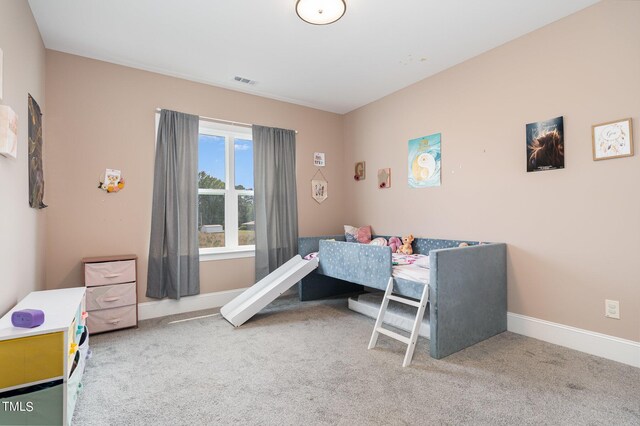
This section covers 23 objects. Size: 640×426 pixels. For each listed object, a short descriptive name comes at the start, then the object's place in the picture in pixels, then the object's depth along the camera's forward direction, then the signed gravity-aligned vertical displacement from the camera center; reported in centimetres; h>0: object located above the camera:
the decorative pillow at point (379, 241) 378 -31
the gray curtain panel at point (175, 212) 327 +8
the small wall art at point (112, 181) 307 +38
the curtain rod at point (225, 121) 360 +112
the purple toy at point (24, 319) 147 -44
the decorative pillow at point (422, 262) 286 -44
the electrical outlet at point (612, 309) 225 -69
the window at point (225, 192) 371 +32
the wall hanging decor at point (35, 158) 228 +48
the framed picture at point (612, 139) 218 +49
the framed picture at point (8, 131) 165 +49
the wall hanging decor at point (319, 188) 440 +39
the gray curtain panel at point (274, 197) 389 +25
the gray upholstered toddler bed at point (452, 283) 231 -56
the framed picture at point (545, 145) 251 +53
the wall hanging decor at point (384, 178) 400 +46
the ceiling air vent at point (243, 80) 353 +152
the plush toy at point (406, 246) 354 -35
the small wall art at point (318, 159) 444 +79
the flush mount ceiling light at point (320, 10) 218 +143
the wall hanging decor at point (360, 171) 439 +61
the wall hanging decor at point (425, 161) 342 +58
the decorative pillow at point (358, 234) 409 -24
